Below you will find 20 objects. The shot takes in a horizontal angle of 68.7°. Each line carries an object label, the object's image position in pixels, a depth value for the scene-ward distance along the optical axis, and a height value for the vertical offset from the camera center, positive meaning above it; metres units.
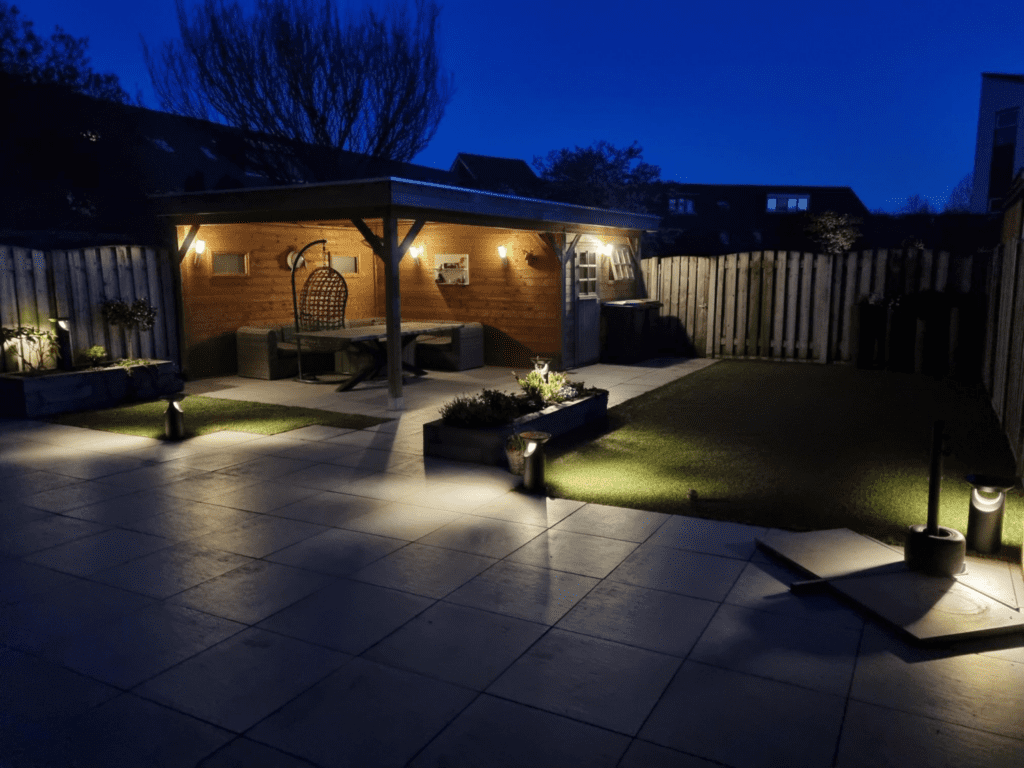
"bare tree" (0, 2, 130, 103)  18.52 +5.72
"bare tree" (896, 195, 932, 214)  52.23 +5.39
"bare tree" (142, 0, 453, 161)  21.84 +6.48
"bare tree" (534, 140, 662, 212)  28.16 +3.98
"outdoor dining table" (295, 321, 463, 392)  10.53 -0.78
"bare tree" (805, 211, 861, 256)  25.20 +1.65
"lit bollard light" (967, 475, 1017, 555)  4.34 -1.39
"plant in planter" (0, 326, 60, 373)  9.08 -0.67
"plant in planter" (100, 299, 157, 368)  10.30 -0.39
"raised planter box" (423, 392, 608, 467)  6.59 -1.40
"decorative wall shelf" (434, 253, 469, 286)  13.65 +0.26
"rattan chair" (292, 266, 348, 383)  11.67 -0.36
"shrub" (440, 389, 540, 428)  6.82 -1.18
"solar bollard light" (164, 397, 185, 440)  7.52 -1.35
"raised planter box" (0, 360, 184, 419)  8.59 -1.24
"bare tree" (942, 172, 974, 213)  52.16 +6.08
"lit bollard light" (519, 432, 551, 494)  5.81 -1.39
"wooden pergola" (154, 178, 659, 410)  9.10 +1.01
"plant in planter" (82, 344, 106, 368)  9.75 -0.88
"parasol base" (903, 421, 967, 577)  3.98 -1.41
